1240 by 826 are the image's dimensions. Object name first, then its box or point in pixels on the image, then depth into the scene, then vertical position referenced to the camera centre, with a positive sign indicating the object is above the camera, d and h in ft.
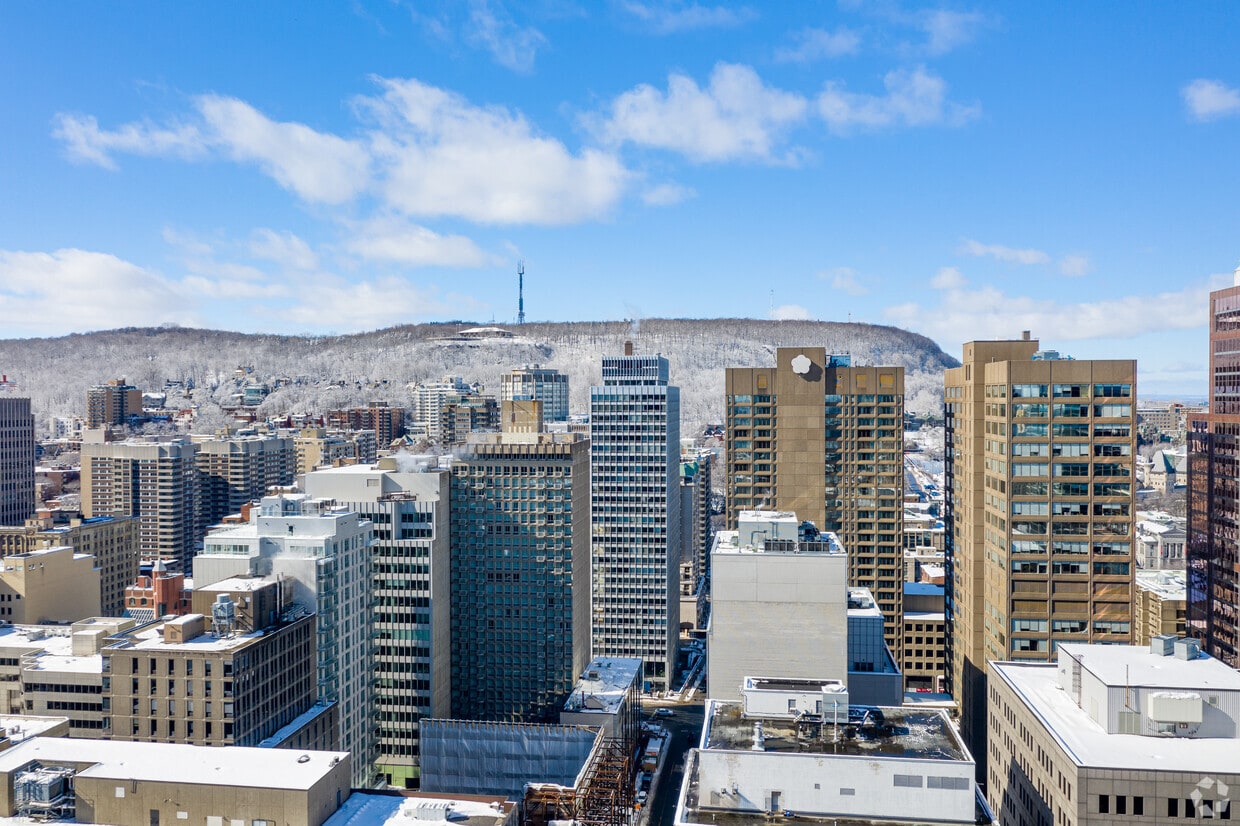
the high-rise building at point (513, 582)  410.31 -70.90
